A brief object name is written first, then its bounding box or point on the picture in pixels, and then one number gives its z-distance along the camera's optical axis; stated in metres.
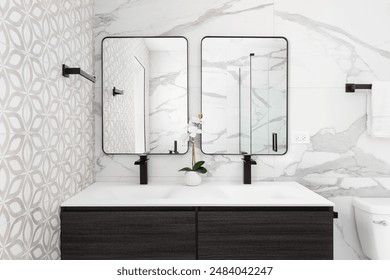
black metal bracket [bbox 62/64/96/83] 1.54
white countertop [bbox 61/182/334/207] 1.52
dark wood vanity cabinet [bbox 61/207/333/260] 1.51
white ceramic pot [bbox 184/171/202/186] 1.92
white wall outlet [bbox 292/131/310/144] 2.04
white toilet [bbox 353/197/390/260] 1.75
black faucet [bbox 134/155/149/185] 1.95
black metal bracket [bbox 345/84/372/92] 1.97
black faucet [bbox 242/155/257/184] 1.96
